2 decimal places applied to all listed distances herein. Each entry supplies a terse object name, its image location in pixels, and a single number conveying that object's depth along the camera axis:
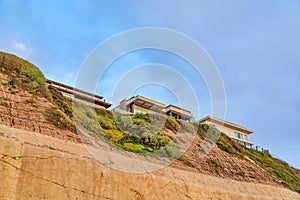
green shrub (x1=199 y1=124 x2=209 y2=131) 37.33
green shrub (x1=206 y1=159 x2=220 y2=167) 31.22
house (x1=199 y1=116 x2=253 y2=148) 55.11
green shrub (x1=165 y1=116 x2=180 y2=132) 33.78
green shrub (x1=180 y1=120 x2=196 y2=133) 35.00
